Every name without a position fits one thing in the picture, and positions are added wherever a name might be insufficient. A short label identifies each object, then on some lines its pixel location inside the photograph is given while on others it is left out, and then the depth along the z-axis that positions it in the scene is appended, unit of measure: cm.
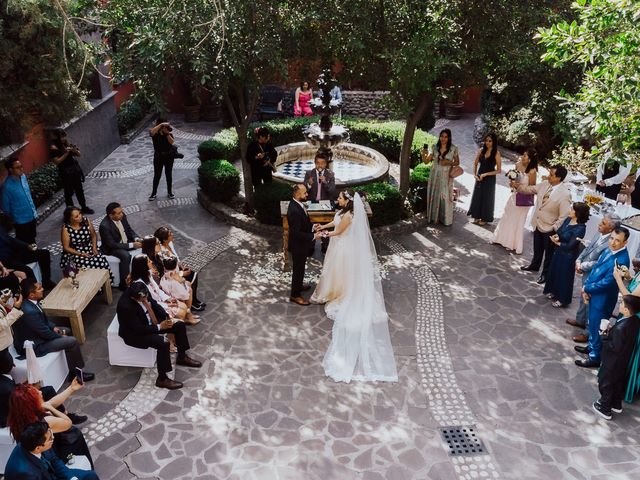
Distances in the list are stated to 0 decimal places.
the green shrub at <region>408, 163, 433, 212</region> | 1207
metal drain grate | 642
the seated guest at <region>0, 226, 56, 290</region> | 840
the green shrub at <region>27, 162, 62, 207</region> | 1205
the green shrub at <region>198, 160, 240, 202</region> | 1223
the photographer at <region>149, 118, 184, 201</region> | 1225
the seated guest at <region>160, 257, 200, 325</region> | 781
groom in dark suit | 870
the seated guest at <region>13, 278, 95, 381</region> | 659
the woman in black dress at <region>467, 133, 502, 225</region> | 1123
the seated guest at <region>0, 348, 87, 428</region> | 573
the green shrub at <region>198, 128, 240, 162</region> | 1367
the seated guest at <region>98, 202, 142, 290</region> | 899
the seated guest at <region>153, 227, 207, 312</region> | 821
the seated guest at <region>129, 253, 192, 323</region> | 720
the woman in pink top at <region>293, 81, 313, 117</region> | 1728
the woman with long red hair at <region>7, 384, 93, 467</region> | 514
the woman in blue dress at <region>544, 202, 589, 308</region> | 840
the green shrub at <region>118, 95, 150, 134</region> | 1730
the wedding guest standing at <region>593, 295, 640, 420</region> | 645
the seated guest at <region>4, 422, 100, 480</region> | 476
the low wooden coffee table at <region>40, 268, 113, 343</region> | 779
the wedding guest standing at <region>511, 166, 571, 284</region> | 922
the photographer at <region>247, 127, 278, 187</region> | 1169
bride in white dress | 774
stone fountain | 1227
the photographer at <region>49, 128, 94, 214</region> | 1130
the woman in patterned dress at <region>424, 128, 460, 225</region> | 1147
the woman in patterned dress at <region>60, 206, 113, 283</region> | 862
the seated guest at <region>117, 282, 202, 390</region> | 693
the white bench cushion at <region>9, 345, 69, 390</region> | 665
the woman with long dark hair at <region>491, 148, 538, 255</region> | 1031
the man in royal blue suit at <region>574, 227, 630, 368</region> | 732
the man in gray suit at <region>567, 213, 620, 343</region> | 773
